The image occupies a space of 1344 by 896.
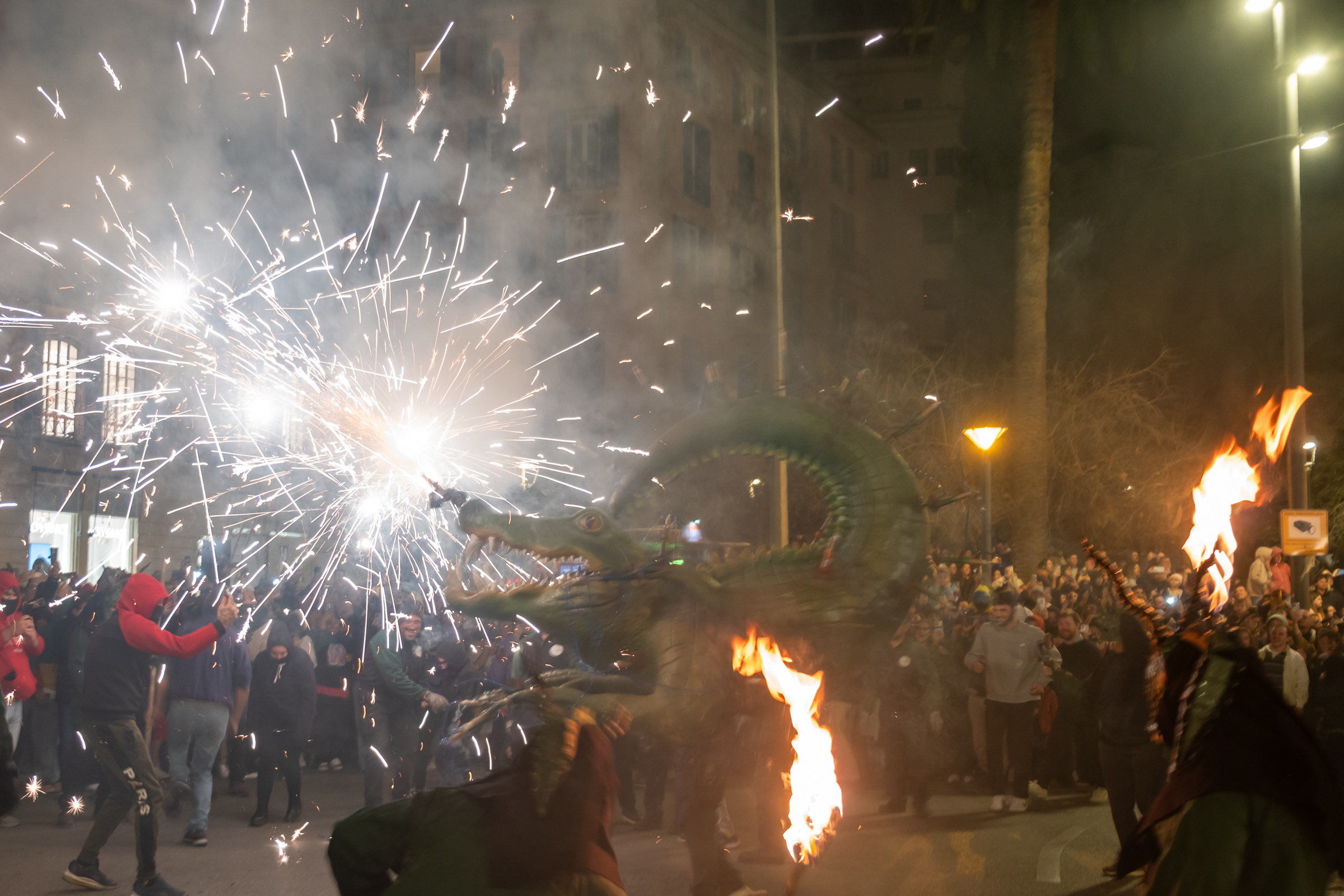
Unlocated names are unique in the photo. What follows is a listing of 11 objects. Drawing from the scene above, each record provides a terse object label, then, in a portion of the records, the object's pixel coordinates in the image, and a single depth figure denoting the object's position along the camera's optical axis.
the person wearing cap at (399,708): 8.16
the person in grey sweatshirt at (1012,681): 8.93
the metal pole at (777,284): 12.73
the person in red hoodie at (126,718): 6.18
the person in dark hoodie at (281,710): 8.47
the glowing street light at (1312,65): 11.12
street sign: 10.52
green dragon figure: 5.68
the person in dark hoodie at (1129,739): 6.51
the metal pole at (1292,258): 11.40
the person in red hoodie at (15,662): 7.95
